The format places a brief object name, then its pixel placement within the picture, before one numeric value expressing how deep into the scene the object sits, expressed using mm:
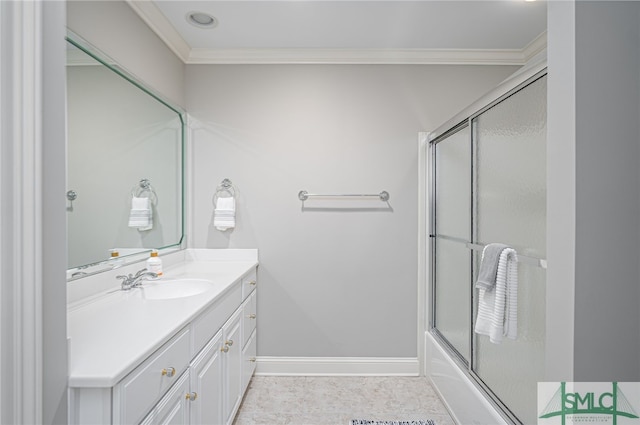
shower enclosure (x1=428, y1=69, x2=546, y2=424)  1346
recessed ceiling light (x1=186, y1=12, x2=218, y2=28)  2117
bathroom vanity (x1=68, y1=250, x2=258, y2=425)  886
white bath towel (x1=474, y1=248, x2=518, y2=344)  1385
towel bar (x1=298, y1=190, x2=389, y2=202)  2576
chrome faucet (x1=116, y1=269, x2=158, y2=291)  1694
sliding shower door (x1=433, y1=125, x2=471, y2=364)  1987
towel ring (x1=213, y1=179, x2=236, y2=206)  2600
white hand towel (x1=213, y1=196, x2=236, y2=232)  2516
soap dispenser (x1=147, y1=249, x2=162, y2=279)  1906
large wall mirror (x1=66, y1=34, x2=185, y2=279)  1489
